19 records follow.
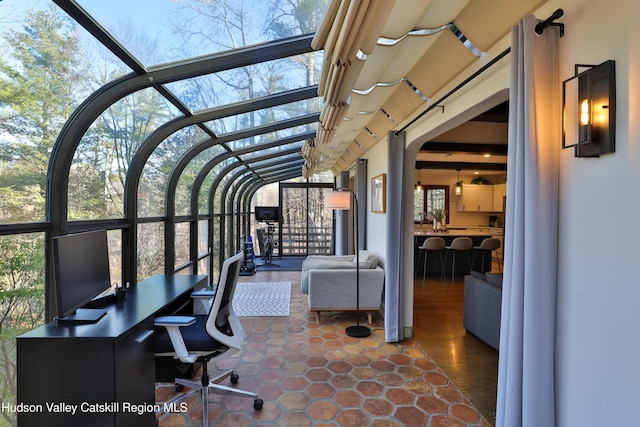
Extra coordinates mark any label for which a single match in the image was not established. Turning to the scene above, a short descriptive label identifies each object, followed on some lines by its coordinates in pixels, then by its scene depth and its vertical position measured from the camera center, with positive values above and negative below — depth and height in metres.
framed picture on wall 4.16 +0.22
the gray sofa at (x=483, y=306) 3.11 -1.09
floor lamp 4.38 +0.11
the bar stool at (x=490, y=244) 5.91 -0.72
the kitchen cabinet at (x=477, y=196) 8.29 +0.32
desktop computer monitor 1.75 -0.43
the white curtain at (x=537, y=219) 1.47 -0.06
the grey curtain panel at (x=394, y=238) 3.37 -0.34
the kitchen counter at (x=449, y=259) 6.71 -1.18
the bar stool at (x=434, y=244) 5.93 -0.72
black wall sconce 1.24 +0.42
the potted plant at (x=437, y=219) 7.31 -0.28
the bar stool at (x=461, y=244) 5.86 -0.71
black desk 1.61 -0.92
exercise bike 8.34 -1.16
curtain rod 1.43 +0.88
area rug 4.44 -1.54
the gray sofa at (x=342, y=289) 3.90 -1.06
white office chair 2.04 -0.94
